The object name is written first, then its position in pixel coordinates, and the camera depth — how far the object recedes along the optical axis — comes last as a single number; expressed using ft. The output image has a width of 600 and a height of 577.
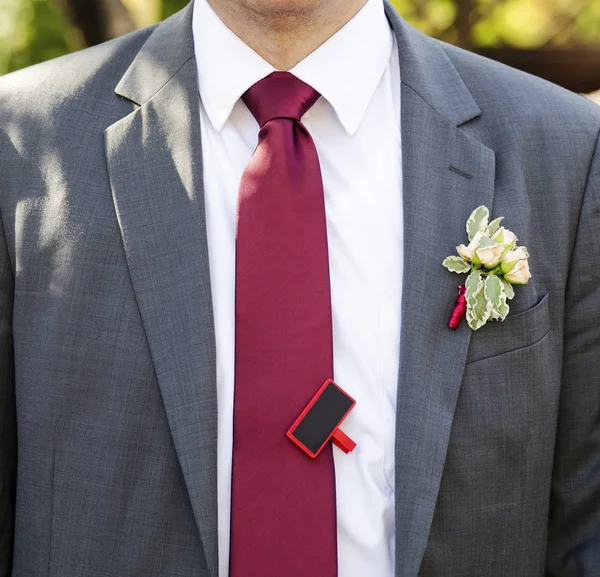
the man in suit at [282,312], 6.63
